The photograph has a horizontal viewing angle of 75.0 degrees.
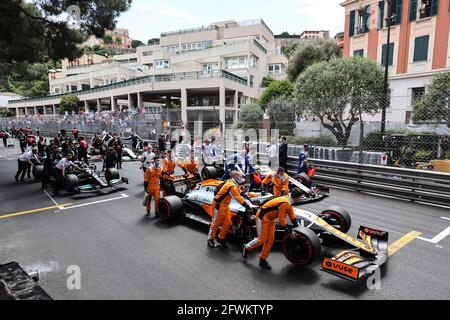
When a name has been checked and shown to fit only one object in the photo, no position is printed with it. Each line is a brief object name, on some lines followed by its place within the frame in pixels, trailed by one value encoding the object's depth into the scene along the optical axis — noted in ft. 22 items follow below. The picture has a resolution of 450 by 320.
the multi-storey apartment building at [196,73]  118.74
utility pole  45.91
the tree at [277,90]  103.50
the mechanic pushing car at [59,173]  32.99
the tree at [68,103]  176.28
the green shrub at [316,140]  46.83
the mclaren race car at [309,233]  14.58
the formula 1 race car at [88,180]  32.76
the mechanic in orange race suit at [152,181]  25.40
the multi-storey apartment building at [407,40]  68.90
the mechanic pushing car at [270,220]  15.85
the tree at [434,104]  42.96
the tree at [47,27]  43.16
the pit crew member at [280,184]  24.85
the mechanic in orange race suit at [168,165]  30.65
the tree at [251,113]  79.00
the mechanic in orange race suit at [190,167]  35.91
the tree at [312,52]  107.97
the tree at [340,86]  54.44
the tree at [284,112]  49.79
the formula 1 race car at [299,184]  28.27
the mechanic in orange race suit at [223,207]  18.33
